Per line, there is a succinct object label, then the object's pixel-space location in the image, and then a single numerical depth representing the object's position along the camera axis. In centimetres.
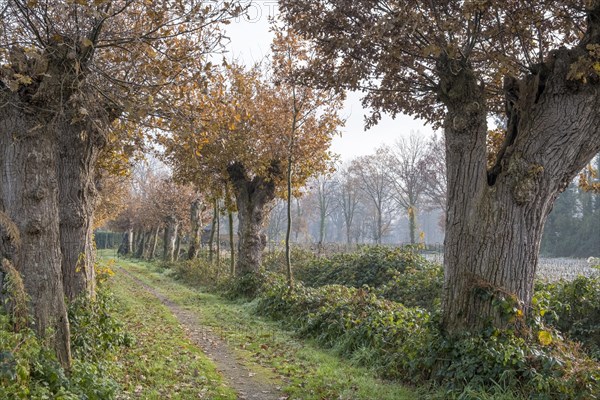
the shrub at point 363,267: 1683
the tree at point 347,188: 5488
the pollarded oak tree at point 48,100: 550
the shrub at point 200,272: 2078
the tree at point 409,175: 4454
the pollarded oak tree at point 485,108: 650
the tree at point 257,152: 1622
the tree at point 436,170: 4266
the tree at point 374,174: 5003
